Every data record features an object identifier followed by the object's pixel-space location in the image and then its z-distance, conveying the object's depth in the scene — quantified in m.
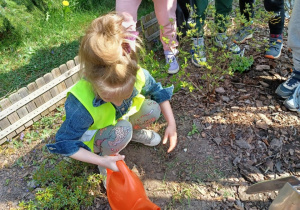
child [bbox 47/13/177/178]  1.31
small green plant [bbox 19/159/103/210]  1.90
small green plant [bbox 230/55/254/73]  2.57
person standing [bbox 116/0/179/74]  2.41
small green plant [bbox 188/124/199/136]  2.26
